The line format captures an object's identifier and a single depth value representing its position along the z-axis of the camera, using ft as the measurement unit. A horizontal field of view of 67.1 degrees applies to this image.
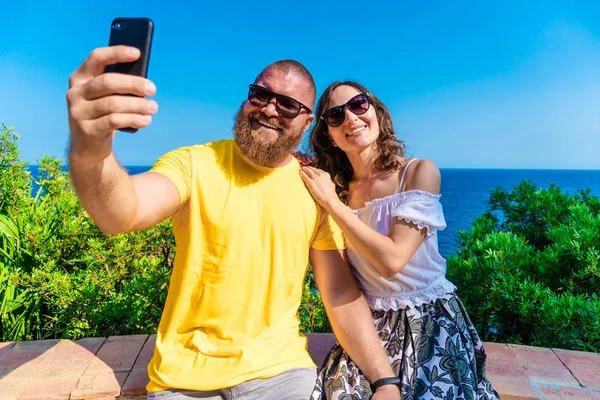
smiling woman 6.76
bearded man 6.26
